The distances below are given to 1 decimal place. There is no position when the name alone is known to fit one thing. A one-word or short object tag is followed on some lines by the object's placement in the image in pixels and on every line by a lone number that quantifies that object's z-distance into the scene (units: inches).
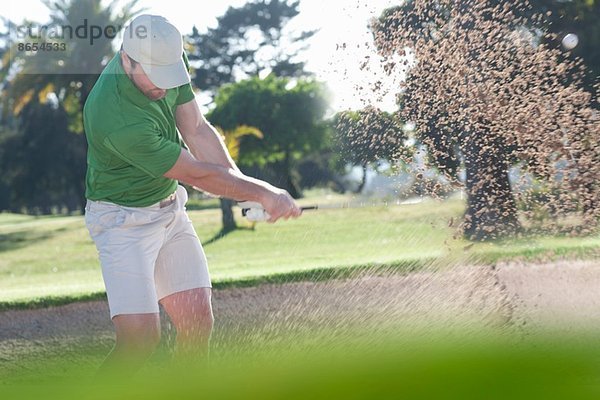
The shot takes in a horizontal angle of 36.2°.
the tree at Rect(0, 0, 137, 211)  855.7
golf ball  362.6
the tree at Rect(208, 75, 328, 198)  985.5
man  156.3
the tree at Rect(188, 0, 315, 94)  1553.9
